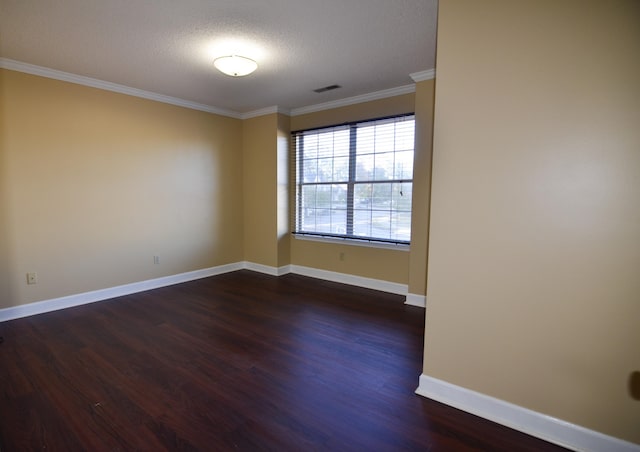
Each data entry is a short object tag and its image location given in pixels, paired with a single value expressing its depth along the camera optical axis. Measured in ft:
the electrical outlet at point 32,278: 10.89
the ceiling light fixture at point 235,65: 9.21
